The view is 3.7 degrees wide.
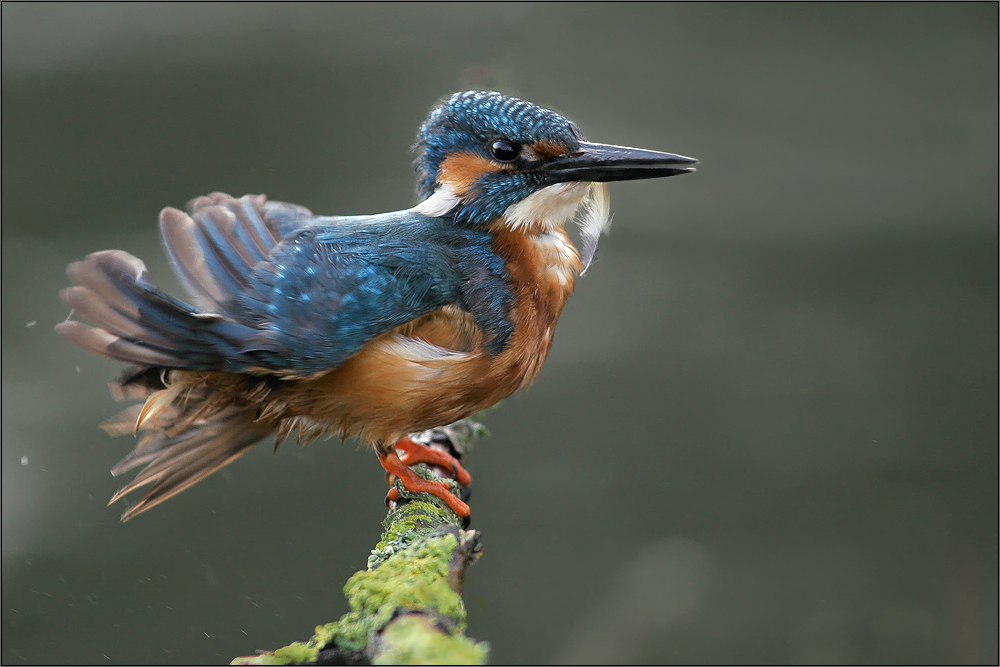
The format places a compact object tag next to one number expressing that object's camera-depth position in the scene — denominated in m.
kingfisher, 3.45
